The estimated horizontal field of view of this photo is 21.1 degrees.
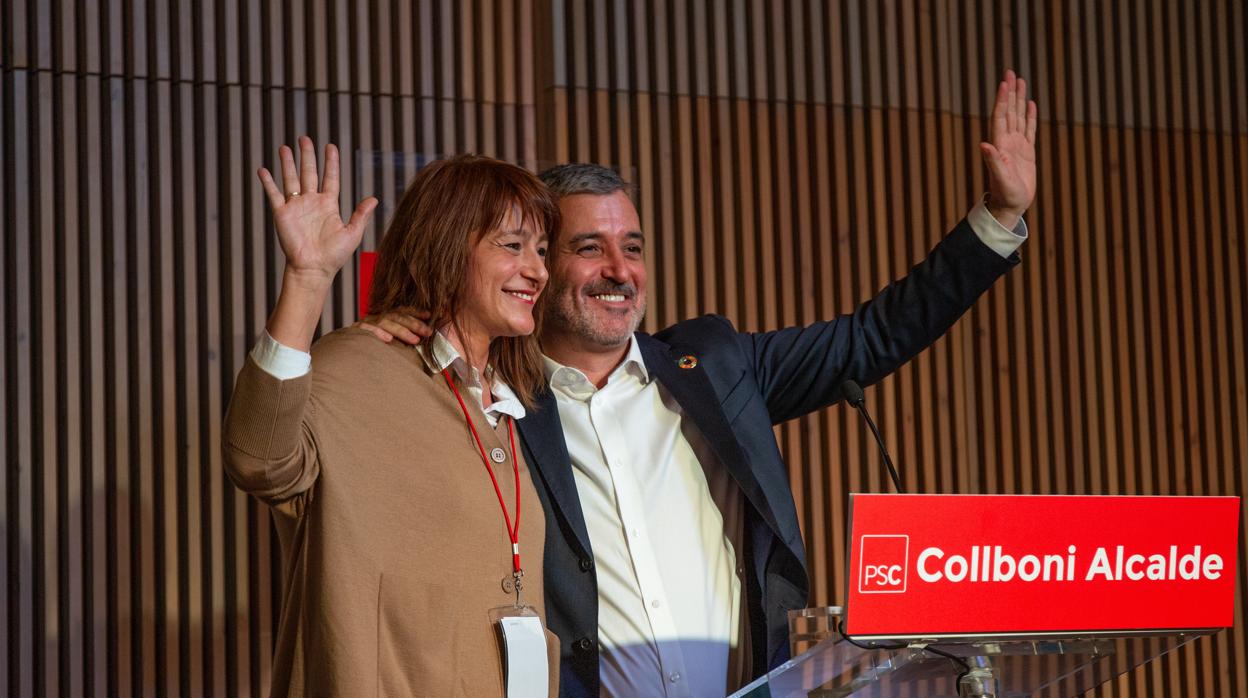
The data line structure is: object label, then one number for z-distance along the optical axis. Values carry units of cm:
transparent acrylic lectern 339
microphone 363
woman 342
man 374
